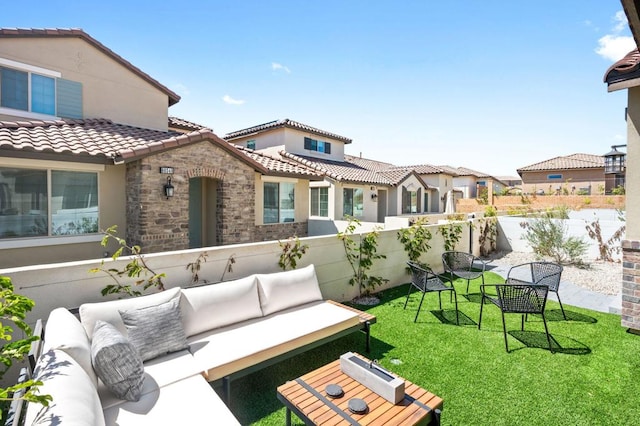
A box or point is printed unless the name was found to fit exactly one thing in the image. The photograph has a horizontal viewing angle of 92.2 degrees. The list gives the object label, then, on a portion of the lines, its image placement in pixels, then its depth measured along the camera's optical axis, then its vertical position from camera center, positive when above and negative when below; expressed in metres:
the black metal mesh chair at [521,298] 5.01 -1.44
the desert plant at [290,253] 5.92 -0.84
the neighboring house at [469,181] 39.84 +3.97
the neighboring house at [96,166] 7.41 +1.20
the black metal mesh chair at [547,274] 6.52 -1.42
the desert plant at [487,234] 12.15 -0.96
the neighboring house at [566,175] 32.12 +4.04
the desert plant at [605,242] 10.48 -0.98
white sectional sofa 2.39 -1.52
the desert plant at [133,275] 4.06 -0.91
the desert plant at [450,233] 9.91 -0.75
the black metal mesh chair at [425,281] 6.17 -1.50
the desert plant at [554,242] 10.55 -1.09
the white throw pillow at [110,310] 3.30 -1.13
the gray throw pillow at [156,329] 3.45 -1.39
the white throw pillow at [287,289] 4.86 -1.32
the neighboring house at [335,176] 18.27 +2.41
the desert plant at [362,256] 7.09 -1.10
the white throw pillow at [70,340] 2.61 -1.15
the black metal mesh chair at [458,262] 7.85 -1.44
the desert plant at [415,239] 8.44 -0.80
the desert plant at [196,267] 4.79 -0.89
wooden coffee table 2.63 -1.78
